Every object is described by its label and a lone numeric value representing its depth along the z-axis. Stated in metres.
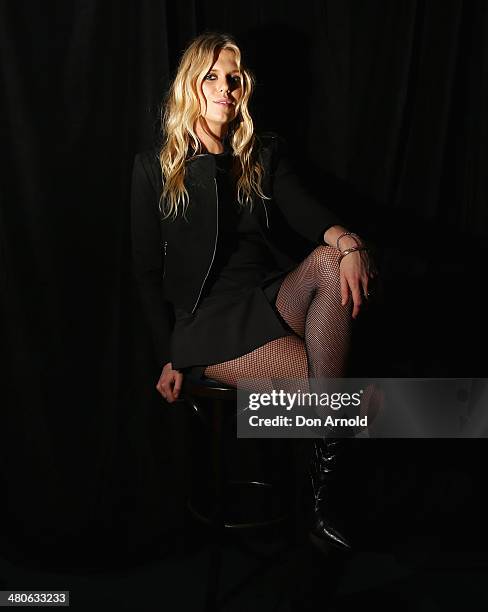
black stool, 1.92
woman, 1.90
